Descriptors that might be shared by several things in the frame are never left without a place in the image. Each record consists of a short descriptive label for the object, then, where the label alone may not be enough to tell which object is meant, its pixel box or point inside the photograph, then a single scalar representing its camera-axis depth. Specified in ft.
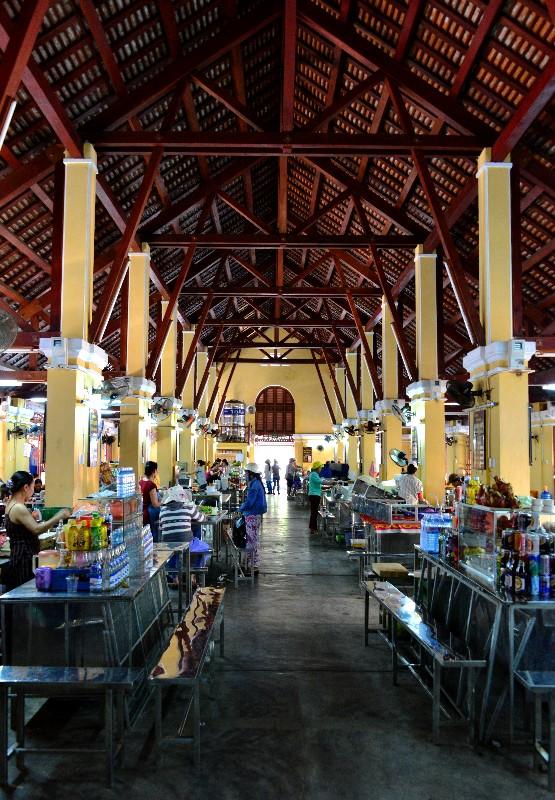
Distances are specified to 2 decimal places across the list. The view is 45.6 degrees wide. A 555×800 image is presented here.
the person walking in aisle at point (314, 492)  49.96
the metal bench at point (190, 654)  13.07
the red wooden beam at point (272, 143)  32.27
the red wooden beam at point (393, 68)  31.71
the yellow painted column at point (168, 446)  53.67
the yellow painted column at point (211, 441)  94.44
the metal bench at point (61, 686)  12.34
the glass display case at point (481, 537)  15.78
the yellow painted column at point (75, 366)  28.60
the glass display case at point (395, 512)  32.94
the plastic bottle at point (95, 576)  14.87
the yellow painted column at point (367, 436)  70.61
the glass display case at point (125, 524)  16.99
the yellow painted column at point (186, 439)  69.97
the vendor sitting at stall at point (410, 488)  35.83
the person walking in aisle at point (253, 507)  30.86
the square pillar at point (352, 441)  84.29
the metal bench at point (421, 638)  13.89
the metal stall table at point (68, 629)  14.69
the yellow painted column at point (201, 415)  86.12
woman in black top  18.11
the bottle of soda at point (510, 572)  14.39
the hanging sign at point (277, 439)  113.70
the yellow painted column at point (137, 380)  41.01
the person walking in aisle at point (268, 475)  94.32
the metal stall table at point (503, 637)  13.66
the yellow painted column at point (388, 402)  54.75
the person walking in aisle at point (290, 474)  91.82
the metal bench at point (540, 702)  12.48
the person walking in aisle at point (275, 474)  96.68
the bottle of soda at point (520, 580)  14.19
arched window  114.62
